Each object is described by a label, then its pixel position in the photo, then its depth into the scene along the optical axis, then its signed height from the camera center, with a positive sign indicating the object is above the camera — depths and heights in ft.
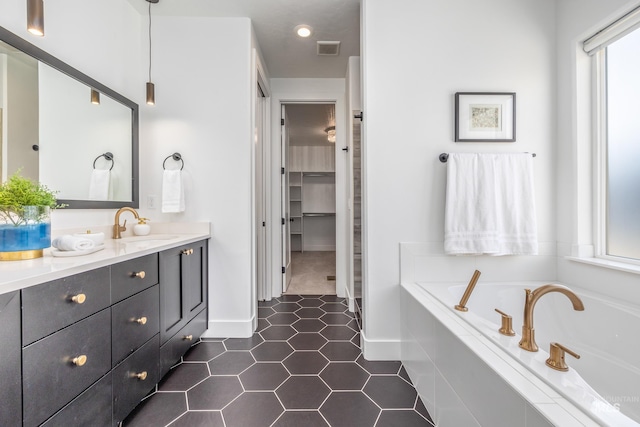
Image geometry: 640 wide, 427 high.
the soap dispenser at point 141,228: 6.56 -0.33
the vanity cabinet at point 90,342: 2.60 -1.58
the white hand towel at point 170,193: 6.75 +0.52
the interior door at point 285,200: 10.39 +0.50
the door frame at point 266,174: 8.97 +1.41
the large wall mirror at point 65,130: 4.12 +1.58
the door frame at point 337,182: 10.20 +1.15
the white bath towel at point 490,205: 5.81 +0.14
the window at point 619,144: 5.02 +1.28
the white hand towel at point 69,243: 3.81 -0.40
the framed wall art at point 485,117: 6.06 +2.11
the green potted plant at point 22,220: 3.32 -0.06
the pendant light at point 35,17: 3.76 +2.76
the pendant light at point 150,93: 6.48 +2.90
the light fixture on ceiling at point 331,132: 15.31 +4.52
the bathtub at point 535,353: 2.41 -1.82
